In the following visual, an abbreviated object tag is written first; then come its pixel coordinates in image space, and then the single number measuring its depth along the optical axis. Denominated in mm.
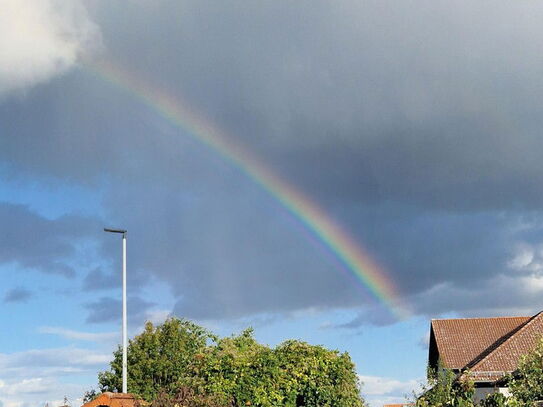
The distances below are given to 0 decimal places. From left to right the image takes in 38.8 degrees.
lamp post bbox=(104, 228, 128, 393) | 30581
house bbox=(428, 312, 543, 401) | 48781
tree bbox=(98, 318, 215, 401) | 49375
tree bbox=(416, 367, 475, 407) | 24141
